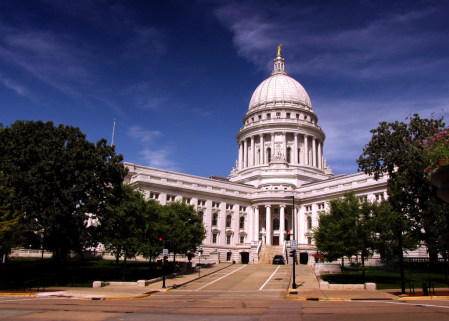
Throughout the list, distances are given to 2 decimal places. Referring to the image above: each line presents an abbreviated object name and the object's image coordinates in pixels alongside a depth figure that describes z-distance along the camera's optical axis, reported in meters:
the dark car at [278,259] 54.97
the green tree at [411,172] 35.97
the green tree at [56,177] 34.34
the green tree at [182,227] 41.94
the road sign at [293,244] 32.22
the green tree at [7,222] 29.72
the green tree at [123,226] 36.44
